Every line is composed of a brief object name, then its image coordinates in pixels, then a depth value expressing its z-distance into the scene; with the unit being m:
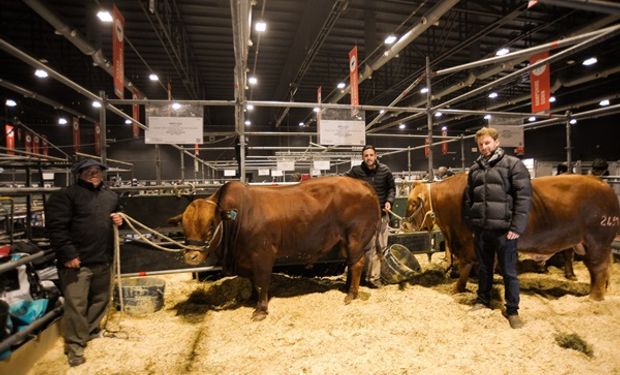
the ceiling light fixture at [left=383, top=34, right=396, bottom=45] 7.65
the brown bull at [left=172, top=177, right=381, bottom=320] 3.23
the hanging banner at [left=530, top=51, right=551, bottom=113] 6.47
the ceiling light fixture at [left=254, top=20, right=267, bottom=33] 6.26
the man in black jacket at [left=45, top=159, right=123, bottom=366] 2.63
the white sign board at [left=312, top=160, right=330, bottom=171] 8.27
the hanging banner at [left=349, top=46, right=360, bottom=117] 7.28
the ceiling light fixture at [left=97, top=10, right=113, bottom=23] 6.29
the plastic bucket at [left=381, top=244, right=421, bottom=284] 4.34
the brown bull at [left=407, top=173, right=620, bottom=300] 3.55
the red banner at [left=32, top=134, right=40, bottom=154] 14.31
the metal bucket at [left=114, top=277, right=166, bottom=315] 3.43
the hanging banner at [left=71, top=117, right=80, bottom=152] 13.77
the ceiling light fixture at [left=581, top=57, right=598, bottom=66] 9.93
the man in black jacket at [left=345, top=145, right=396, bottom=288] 4.23
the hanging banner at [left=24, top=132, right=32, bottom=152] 12.26
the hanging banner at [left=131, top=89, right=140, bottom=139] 8.93
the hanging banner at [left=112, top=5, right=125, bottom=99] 5.22
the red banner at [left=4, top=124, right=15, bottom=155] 10.86
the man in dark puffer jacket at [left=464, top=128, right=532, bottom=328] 2.96
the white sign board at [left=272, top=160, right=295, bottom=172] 8.10
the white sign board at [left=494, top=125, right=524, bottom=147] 4.84
